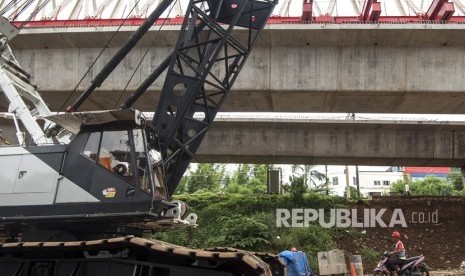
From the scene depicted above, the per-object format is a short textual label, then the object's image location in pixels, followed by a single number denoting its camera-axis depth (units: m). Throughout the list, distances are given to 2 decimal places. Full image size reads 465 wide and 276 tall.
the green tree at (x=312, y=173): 63.79
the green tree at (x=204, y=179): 63.12
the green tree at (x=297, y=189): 25.45
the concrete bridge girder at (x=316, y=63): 16.42
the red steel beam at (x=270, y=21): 16.36
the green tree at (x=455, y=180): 75.86
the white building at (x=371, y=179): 108.62
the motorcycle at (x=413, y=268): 14.60
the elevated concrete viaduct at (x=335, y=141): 24.02
